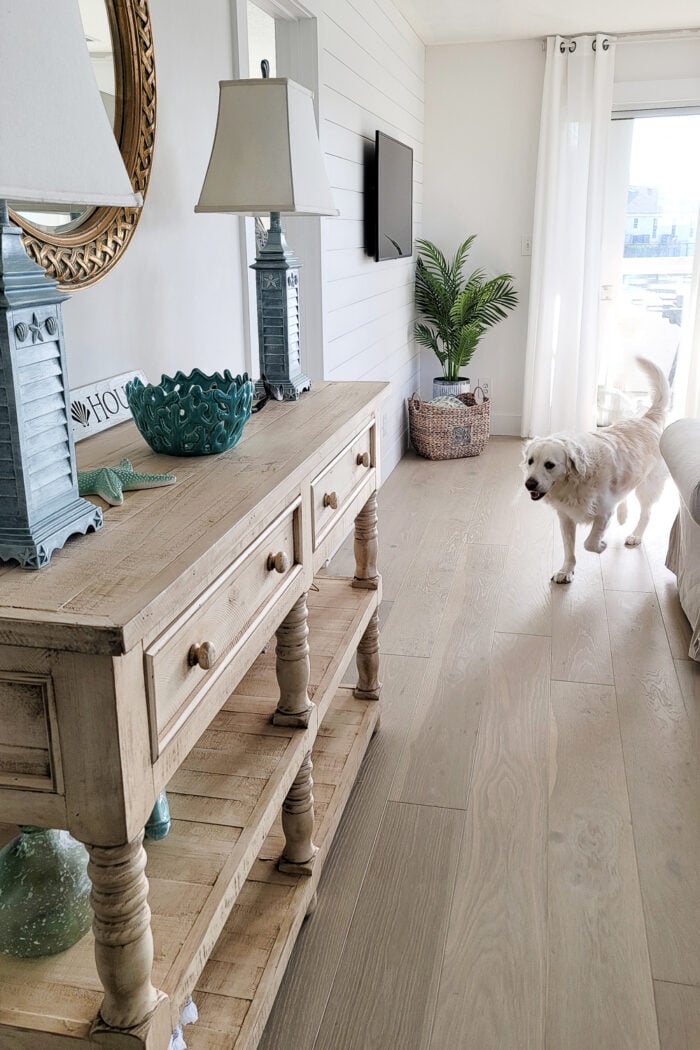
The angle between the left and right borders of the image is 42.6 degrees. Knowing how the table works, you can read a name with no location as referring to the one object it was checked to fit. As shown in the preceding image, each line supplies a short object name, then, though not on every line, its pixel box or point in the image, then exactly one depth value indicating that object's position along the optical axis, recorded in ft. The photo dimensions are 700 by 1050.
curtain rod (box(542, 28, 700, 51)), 17.24
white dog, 10.70
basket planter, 17.51
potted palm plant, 18.19
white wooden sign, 5.31
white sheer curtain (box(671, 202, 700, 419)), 18.43
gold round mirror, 5.16
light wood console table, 2.89
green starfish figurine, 3.91
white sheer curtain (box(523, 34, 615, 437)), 17.65
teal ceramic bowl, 4.55
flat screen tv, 14.08
